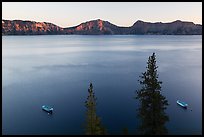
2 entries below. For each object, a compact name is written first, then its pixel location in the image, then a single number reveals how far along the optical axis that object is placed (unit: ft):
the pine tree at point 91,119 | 83.66
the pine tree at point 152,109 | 86.53
